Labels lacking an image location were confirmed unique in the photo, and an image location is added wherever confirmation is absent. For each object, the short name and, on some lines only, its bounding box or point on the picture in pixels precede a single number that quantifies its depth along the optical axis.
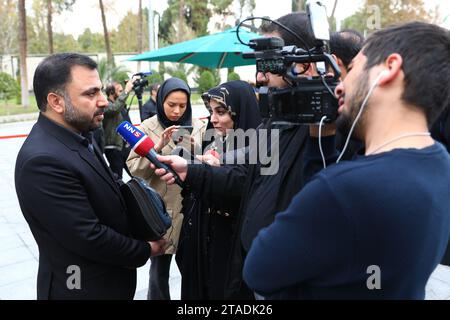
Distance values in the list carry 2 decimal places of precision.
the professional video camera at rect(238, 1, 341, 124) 1.25
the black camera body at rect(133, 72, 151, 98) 5.39
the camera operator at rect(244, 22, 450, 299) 0.93
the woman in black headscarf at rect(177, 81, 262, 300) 2.14
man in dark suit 1.66
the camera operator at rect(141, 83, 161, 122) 6.03
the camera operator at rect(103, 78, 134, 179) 5.38
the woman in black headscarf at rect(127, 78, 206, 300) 2.86
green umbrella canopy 5.50
